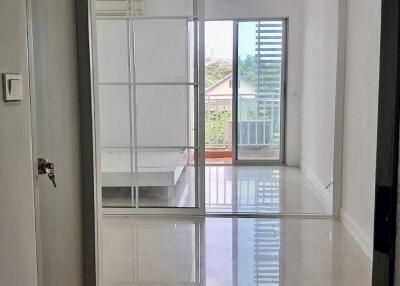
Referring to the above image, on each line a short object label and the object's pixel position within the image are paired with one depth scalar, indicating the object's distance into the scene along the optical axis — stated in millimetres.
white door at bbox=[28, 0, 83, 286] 1894
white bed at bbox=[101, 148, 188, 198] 4477
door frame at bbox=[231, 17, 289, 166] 7066
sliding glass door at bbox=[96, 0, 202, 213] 4340
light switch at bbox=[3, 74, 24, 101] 1554
